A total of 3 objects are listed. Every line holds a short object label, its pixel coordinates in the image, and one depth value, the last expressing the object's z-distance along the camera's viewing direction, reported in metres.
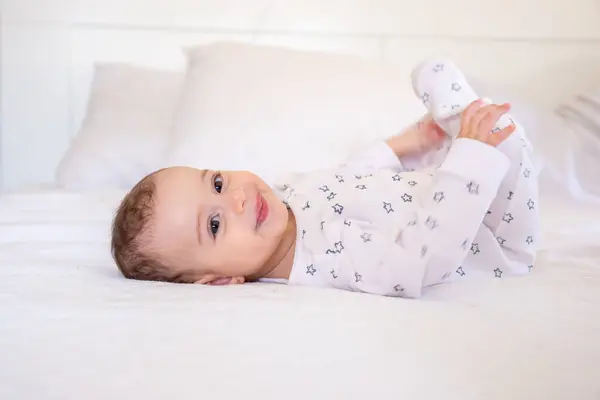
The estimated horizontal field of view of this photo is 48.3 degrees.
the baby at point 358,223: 0.89
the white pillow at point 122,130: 1.64
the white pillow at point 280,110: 1.49
